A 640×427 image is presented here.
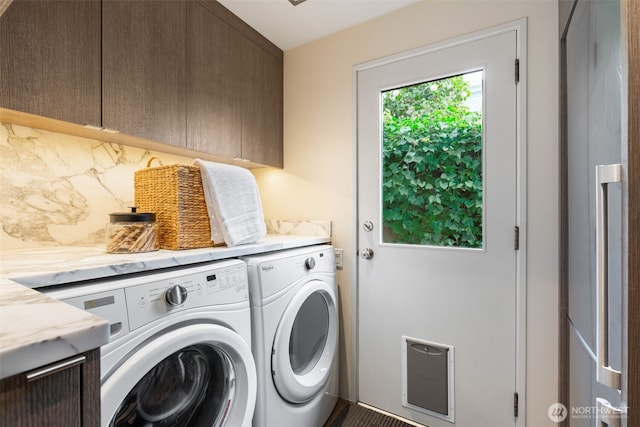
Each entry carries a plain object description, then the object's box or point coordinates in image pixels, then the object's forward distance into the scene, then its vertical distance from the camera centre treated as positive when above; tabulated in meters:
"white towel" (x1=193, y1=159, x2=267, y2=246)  1.26 +0.04
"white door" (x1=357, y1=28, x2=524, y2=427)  1.45 -0.11
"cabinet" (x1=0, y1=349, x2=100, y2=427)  0.35 -0.23
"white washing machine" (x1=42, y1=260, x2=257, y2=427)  0.74 -0.38
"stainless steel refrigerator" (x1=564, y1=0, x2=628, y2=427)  0.66 +0.00
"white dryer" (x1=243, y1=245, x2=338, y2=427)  1.21 -0.58
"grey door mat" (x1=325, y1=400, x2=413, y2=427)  1.64 -1.16
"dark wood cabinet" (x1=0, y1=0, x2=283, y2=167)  0.99 +0.61
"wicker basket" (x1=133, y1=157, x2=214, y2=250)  1.19 +0.03
